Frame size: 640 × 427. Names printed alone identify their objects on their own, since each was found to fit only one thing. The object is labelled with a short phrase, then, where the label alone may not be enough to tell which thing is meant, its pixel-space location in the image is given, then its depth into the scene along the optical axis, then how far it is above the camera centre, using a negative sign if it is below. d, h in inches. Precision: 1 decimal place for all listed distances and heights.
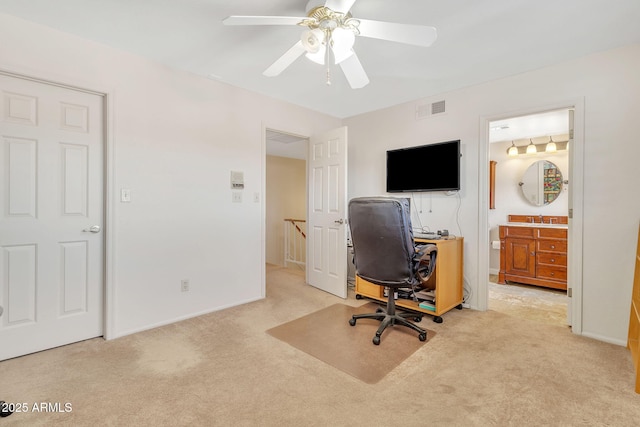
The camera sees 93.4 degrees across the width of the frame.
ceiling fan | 64.4 +41.8
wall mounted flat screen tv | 127.8 +20.2
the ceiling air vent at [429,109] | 134.0 +47.0
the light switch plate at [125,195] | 98.1 +4.9
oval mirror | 175.5 +18.2
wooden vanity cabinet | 153.3 -22.5
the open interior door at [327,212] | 140.3 -0.2
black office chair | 91.9 -12.0
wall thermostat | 126.5 +13.0
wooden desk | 112.6 -28.0
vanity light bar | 171.8 +39.2
